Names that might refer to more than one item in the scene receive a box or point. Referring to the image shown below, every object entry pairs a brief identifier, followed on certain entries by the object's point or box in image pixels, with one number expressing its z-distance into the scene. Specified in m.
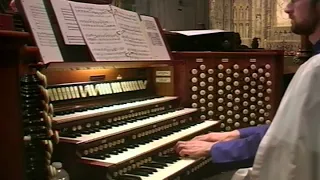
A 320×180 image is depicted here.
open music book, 2.42
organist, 1.39
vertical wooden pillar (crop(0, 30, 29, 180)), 1.62
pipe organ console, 2.12
